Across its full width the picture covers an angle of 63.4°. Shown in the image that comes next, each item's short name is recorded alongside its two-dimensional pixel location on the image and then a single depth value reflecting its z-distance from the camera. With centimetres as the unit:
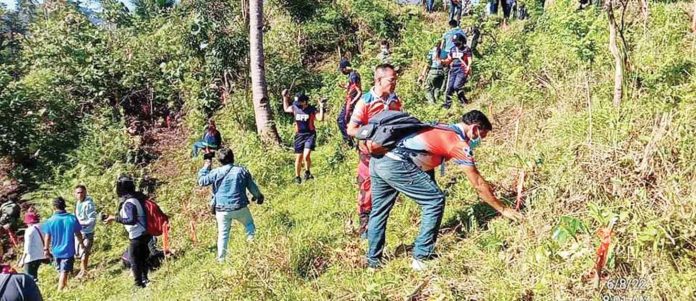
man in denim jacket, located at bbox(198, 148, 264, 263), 587
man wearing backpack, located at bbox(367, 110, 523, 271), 396
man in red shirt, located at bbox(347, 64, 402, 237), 467
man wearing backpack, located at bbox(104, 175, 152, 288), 611
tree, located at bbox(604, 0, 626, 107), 492
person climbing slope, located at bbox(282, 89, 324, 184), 805
